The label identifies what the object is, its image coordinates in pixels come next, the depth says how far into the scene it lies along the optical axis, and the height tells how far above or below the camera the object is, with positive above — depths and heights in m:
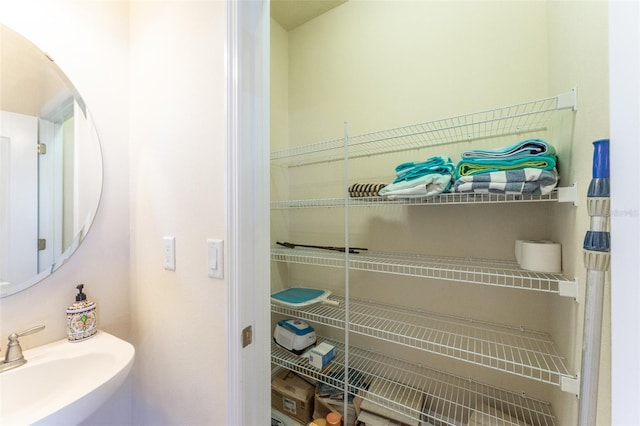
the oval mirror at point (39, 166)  0.80 +0.17
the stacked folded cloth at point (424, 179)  0.99 +0.13
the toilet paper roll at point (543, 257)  0.84 -0.16
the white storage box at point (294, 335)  1.37 -0.72
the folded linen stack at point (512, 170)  0.80 +0.15
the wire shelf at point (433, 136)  1.04 +0.39
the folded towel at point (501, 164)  0.82 +0.17
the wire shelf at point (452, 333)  0.93 -0.57
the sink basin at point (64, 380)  0.62 -0.50
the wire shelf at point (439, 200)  0.90 +0.05
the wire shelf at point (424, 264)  0.96 -0.26
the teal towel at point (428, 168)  1.02 +0.19
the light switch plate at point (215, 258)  0.75 -0.15
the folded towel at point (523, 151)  0.84 +0.22
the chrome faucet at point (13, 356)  0.72 -0.44
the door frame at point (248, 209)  0.71 +0.01
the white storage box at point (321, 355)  1.24 -0.75
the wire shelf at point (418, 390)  1.04 -0.87
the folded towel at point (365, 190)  1.26 +0.12
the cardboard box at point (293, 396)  1.33 -1.04
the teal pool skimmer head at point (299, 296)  1.33 -0.50
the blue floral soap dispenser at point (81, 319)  0.86 -0.39
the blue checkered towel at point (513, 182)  0.79 +0.10
